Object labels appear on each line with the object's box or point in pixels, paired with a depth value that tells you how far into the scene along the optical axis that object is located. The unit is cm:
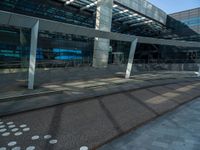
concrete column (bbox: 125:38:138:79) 1750
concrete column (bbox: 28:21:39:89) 1130
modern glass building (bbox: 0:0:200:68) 2283
